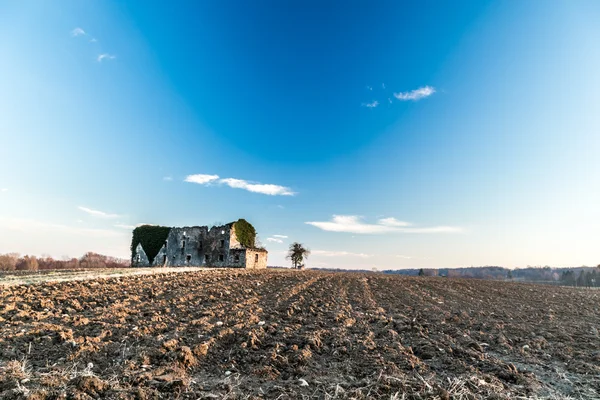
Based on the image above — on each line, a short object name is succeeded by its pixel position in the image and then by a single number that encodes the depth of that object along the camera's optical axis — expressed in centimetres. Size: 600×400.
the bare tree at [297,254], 6125
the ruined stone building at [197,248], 4197
